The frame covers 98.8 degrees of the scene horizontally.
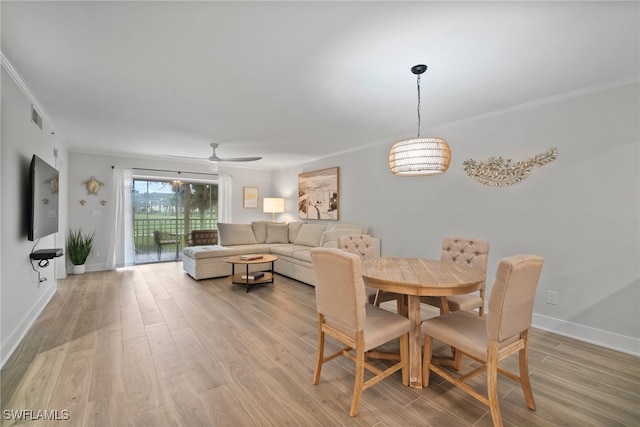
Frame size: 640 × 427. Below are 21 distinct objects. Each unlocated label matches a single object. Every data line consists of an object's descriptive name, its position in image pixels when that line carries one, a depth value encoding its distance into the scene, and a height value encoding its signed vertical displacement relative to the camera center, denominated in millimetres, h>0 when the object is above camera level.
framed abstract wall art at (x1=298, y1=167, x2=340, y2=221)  5434 +476
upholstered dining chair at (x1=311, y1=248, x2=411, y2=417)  1649 -678
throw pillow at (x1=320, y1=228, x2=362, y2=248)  4633 -303
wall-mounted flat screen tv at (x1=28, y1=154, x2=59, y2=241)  2572 +178
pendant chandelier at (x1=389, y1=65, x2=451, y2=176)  2096 +479
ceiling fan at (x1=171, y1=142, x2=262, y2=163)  4388 +929
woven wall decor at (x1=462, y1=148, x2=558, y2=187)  2870 +557
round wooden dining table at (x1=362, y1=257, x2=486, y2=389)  1774 -432
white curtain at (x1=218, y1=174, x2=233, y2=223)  6730 +479
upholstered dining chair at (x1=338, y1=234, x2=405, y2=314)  2715 -368
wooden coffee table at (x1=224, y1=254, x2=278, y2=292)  4227 -968
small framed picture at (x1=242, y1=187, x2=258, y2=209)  7141 +510
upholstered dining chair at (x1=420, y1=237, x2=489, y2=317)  2401 -407
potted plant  5051 -619
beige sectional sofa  4695 -585
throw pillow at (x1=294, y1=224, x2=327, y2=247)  5383 -358
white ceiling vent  2833 +1061
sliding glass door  6125 +32
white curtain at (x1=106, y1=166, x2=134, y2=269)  5598 -97
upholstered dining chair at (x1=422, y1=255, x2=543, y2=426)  1526 -719
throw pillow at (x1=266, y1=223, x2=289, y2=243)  6035 -362
